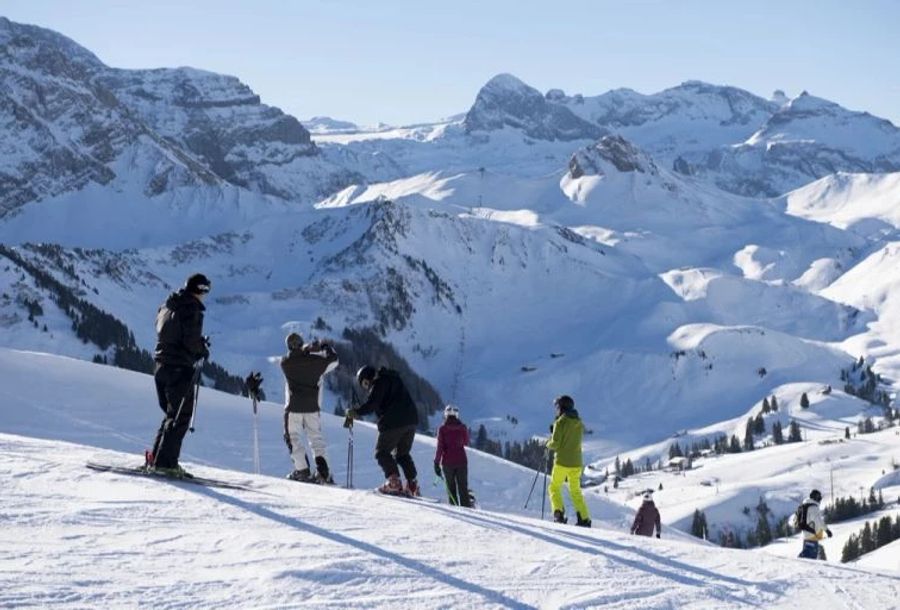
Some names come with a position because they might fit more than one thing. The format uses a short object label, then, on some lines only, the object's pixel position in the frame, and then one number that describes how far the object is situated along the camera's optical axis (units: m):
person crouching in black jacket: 18.56
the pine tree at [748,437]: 176.95
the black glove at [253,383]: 19.53
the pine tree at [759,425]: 190.00
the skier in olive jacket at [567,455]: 19.28
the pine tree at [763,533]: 117.25
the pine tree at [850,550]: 98.19
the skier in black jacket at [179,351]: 15.37
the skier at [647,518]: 24.28
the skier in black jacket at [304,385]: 18.48
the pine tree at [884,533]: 103.94
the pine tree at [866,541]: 101.19
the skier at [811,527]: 20.08
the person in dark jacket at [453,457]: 20.00
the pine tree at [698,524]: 121.62
